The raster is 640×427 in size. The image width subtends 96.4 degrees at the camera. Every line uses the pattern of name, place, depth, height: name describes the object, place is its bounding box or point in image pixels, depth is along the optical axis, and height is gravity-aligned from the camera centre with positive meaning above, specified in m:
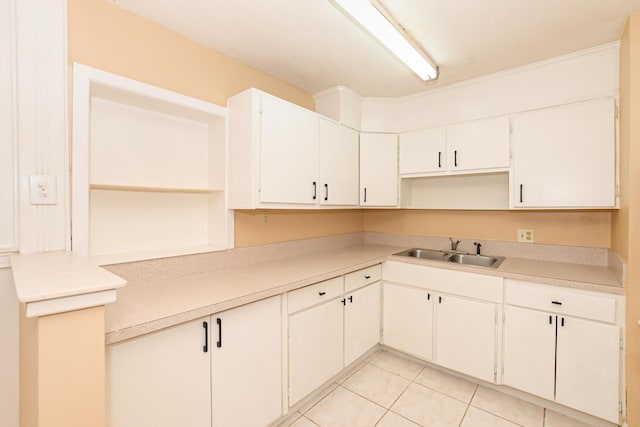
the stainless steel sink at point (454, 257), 2.57 -0.43
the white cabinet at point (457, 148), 2.33 +0.57
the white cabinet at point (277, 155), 1.92 +0.42
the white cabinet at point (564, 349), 1.71 -0.88
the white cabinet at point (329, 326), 1.82 -0.84
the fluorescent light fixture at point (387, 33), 1.43 +1.03
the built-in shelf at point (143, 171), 1.47 +0.25
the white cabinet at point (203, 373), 1.16 -0.76
